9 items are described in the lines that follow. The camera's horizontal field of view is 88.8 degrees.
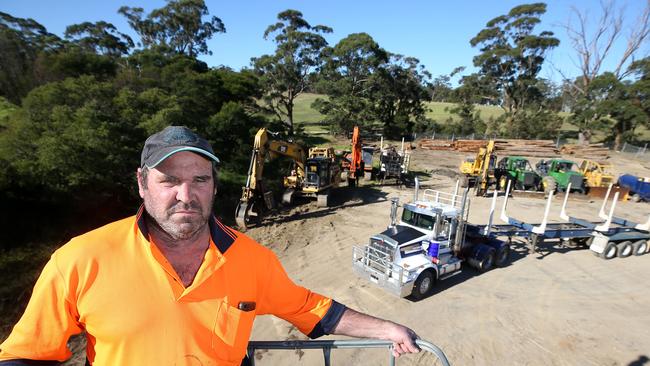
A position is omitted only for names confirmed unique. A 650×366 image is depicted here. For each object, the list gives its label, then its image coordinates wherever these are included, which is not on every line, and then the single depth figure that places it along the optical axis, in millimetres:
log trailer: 10375
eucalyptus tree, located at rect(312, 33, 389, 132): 35375
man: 1441
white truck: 7816
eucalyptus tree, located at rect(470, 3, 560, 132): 42562
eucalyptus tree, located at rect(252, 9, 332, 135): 35281
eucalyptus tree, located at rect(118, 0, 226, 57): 39156
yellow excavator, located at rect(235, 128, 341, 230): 12375
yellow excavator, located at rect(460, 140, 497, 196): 18234
